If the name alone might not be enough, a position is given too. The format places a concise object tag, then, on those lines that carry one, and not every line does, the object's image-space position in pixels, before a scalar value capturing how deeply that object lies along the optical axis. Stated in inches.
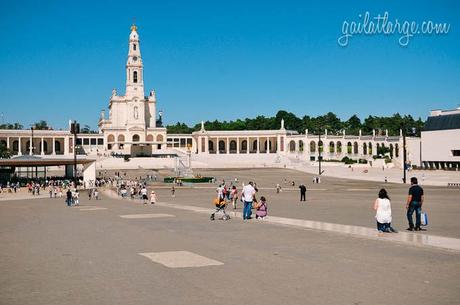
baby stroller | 921.5
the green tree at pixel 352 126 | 7425.7
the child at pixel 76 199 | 1456.0
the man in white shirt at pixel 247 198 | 916.6
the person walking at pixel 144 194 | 1448.1
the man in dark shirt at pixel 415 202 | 714.2
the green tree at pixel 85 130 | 6401.6
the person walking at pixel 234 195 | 1151.0
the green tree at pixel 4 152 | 4116.6
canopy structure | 2276.1
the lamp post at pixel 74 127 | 1848.5
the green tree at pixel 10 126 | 7022.6
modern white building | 4089.6
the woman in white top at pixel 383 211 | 678.5
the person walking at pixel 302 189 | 1419.8
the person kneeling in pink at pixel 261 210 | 911.0
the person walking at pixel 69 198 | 1390.9
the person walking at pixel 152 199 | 1417.7
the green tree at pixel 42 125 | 6983.3
